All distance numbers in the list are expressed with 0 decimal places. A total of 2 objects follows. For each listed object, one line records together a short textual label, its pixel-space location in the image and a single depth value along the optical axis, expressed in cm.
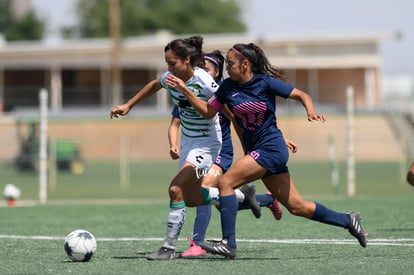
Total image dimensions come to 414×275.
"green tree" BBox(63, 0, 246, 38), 16362
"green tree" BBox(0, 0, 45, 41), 15750
